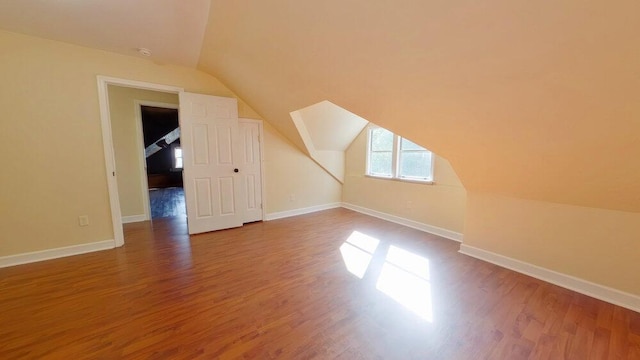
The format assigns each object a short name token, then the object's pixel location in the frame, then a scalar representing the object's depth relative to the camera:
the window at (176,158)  9.02
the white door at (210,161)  3.34
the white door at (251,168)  3.92
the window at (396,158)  3.66
